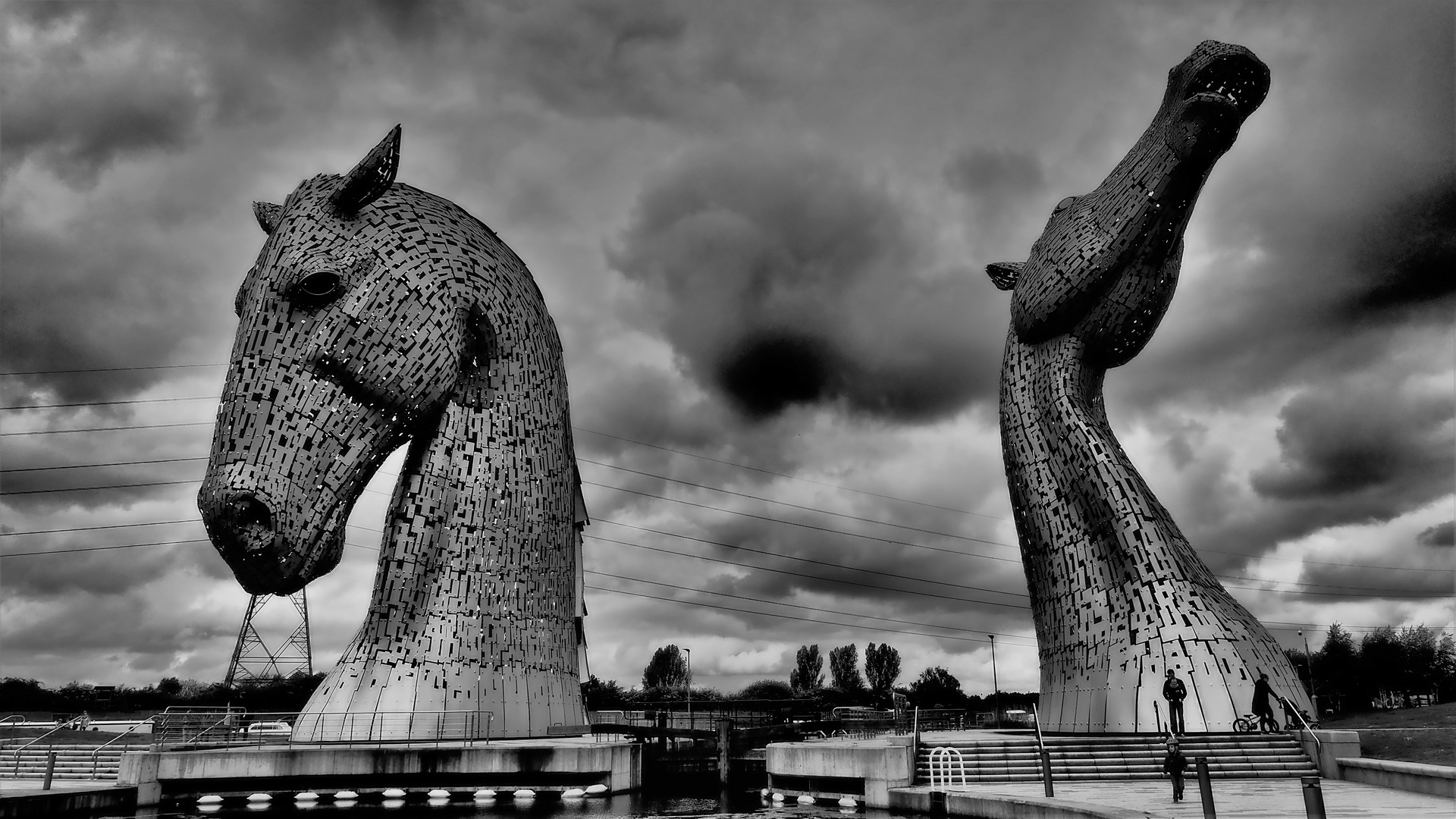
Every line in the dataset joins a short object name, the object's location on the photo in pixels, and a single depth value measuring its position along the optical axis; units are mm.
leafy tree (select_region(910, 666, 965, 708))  84306
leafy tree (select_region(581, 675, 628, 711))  61912
